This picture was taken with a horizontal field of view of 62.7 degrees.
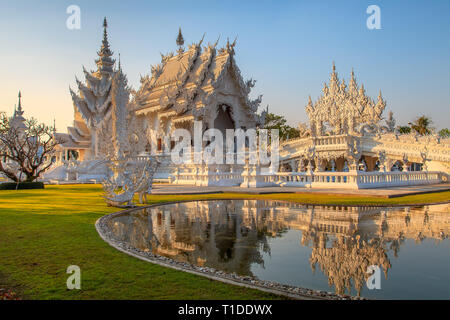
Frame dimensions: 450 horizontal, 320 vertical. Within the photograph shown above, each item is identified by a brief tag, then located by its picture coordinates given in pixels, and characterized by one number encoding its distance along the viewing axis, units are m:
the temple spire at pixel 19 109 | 45.59
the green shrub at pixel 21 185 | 21.17
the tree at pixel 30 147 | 23.03
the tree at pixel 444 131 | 62.81
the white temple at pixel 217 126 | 19.45
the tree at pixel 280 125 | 58.06
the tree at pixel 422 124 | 54.97
